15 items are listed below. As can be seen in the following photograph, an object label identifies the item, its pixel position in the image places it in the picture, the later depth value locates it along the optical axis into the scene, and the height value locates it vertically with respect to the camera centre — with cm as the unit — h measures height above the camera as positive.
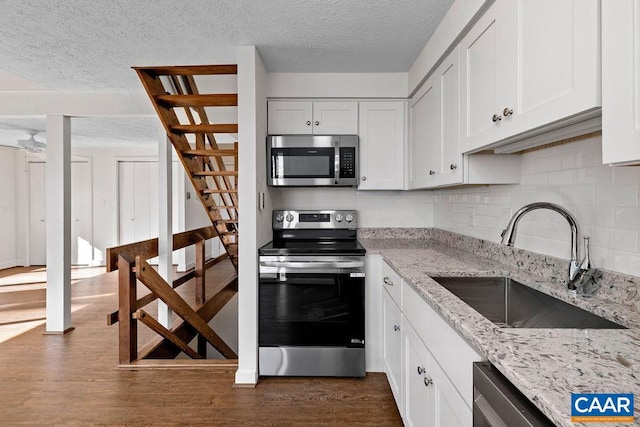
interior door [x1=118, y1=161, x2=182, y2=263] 692 +20
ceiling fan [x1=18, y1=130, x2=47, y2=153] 461 +84
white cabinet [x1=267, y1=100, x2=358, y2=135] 286 +74
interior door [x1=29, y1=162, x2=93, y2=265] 689 -3
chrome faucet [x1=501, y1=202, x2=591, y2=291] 134 -10
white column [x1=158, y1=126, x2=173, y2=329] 340 +10
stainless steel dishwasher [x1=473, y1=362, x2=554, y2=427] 73 -43
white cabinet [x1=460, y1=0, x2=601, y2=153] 98 +48
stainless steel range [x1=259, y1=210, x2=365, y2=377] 243 -70
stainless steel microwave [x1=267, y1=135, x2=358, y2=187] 279 +39
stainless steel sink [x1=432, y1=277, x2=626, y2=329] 132 -40
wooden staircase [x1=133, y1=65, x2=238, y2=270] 262 +79
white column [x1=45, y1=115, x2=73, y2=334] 347 -20
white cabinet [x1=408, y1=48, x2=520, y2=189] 188 +41
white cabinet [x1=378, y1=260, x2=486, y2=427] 109 -60
